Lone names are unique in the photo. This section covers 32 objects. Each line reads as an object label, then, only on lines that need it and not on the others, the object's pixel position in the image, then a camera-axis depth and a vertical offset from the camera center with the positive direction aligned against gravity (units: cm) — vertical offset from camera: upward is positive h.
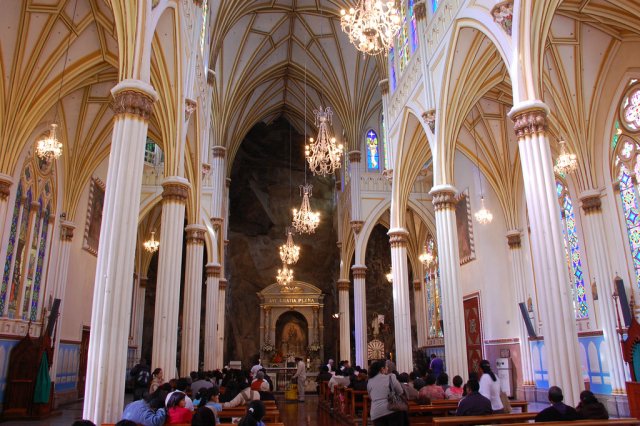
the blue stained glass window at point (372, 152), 2375 +901
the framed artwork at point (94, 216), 1839 +495
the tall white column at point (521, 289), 1669 +191
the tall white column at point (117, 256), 756 +147
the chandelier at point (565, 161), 1218 +433
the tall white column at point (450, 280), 1251 +164
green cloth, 1316 -85
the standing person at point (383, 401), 668 -70
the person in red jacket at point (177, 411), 629 -75
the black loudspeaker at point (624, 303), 1241 +97
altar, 3033 +173
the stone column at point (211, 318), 2112 +128
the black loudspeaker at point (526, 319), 1643 +82
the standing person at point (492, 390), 741 -65
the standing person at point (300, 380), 1903 -120
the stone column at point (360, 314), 2153 +143
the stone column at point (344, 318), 2412 +143
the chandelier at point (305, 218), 1745 +455
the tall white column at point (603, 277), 1284 +175
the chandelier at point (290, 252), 2208 +417
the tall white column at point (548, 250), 793 +153
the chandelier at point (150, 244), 2181 +449
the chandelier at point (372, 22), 884 +564
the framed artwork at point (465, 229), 1961 +452
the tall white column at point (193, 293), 1483 +173
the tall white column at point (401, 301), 1658 +147
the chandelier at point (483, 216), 1587 +399
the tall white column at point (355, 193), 2227 +679
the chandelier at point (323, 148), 1345 +530
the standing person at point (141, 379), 1031 -58
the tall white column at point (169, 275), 1149 +173
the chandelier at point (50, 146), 1115 +447
